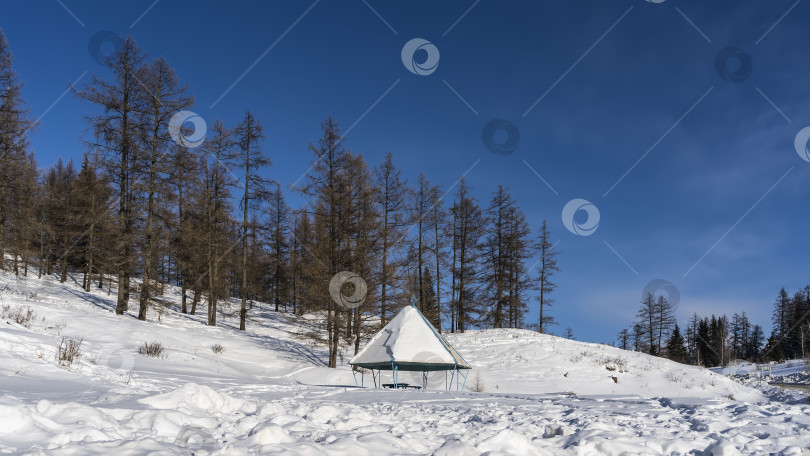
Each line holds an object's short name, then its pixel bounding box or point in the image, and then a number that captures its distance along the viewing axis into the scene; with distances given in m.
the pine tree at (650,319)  57.47
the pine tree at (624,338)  71.94
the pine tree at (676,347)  59.91
